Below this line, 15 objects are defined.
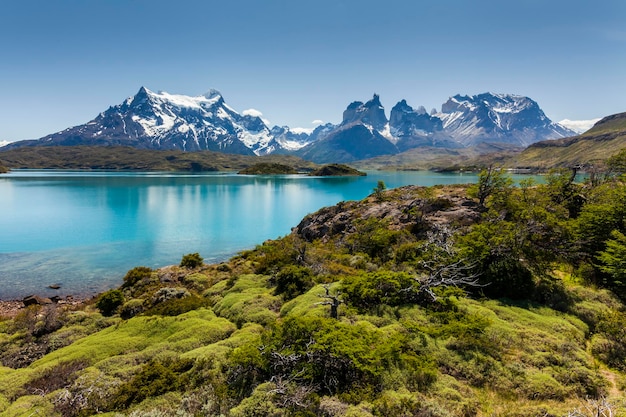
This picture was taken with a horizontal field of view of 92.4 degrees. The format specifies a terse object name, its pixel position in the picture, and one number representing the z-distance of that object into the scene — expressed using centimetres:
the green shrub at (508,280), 2002
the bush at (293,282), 2354
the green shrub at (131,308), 2519
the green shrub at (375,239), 3468
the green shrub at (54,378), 1302
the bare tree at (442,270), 1866
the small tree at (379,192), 6391
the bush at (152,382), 1161
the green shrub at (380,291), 1853
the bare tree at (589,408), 981
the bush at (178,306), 2185
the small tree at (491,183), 4241
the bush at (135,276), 3472
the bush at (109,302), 2672
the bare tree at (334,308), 1663
